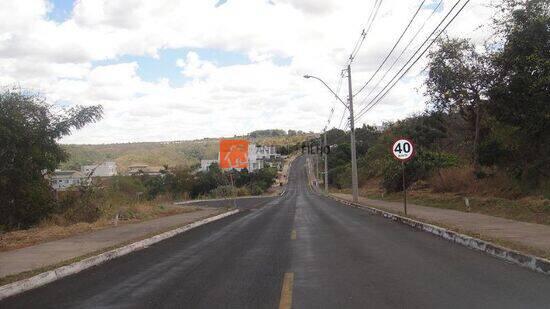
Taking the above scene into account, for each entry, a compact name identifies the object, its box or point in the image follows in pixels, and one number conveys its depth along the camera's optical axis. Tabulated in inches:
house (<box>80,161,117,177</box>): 3494.3
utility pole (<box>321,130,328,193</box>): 2651.3
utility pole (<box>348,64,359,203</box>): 1475.5
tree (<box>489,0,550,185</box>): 716.0
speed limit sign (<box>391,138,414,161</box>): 788.0
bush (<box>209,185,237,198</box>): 2429.9
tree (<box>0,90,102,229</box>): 687.7
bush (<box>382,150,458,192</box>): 1413.6
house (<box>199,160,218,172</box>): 4786.9
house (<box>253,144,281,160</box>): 6588.6
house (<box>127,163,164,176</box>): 4633.4
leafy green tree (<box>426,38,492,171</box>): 1061.1
